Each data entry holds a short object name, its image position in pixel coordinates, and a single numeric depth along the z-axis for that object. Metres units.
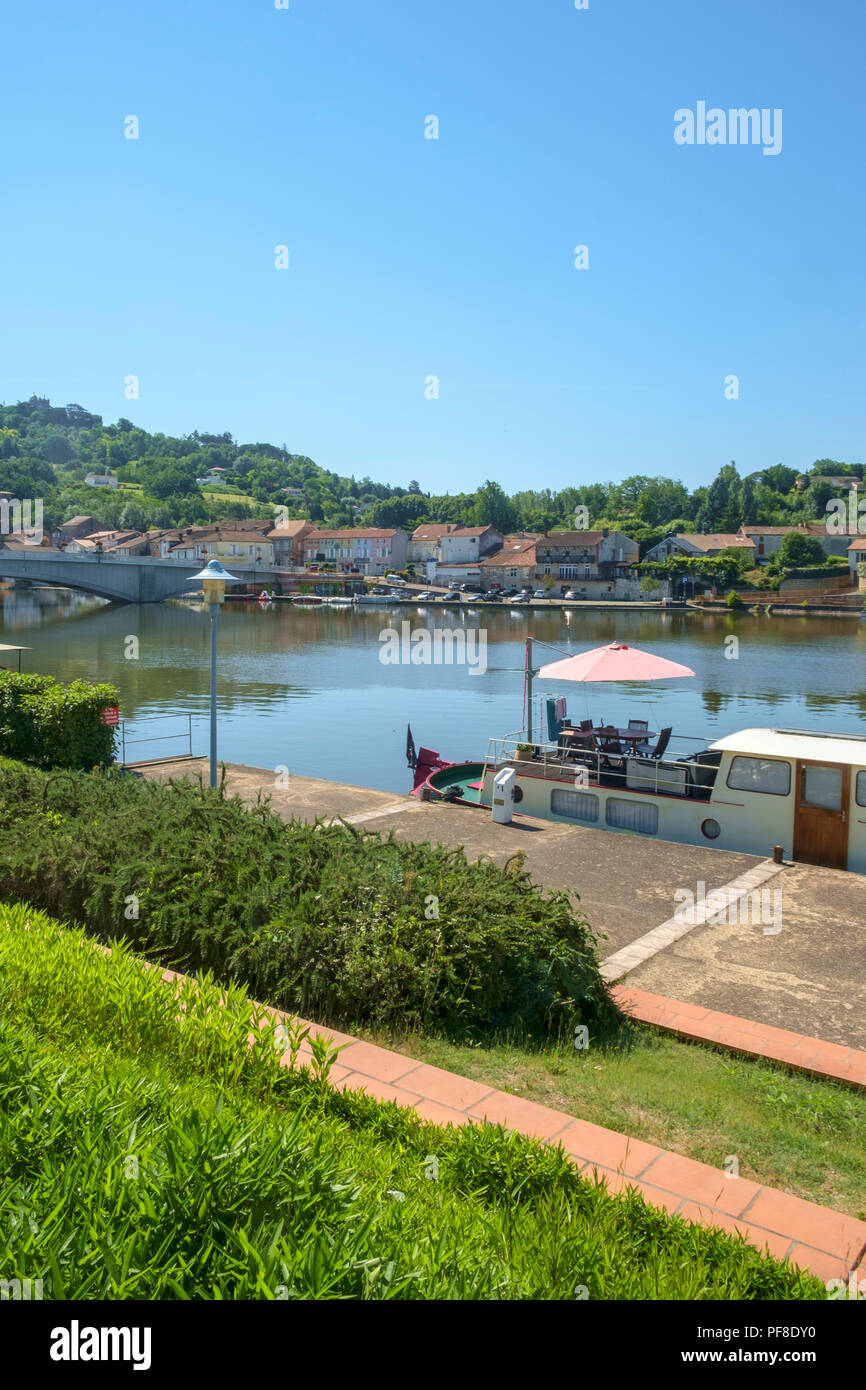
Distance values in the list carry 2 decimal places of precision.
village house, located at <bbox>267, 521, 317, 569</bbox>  162.88
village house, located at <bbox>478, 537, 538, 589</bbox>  143.62
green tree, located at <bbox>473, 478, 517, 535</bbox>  182.12
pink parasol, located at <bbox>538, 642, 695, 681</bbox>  17.47
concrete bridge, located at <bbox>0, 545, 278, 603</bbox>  79.19
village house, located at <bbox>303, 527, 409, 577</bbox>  159.62
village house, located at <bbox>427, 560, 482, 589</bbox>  147.50
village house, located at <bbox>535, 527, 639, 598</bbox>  139.12
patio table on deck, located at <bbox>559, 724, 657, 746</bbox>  17.45
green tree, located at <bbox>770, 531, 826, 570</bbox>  127.12
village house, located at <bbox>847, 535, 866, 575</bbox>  131.50
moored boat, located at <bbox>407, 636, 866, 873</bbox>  14.05
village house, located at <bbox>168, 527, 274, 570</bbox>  147.50
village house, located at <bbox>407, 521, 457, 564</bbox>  163.62
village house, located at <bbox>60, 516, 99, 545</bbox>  170.62
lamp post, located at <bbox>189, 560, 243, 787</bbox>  14.45
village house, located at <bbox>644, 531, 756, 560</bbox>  142.50
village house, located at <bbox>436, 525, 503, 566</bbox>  155.62
